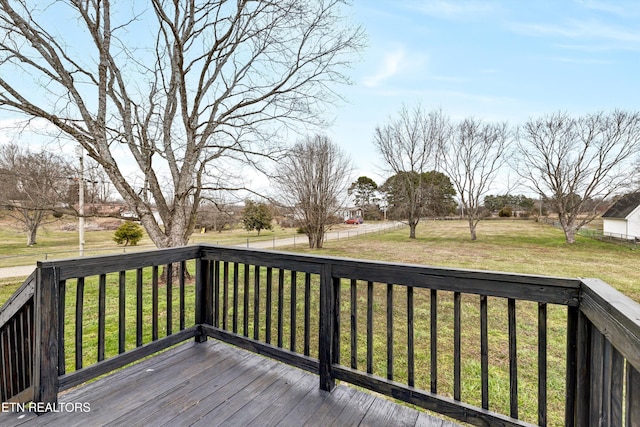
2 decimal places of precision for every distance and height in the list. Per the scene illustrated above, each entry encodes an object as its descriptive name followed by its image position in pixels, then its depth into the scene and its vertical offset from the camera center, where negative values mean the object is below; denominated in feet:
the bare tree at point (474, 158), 50.72 +9.52
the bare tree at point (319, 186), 37.06 +3.42
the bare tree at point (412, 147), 52.08 +11.99
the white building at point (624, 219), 47.31 -1.49
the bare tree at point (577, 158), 42.63 +8.21
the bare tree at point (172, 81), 16.02 +8.35
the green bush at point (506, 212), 92.17 -0.43
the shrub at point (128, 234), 39.81 -3.03
